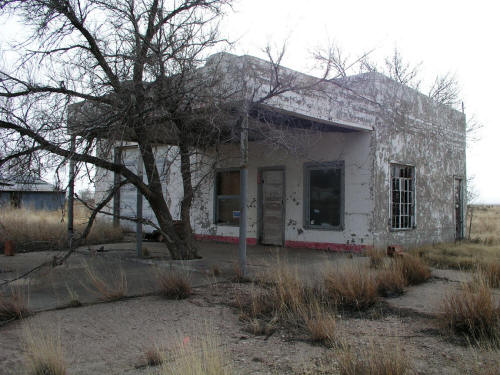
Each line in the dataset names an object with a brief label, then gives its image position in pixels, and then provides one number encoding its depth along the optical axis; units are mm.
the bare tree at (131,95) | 7066
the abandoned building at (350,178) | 11375
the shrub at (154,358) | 4079
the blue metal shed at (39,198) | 28906
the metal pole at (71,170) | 6686
